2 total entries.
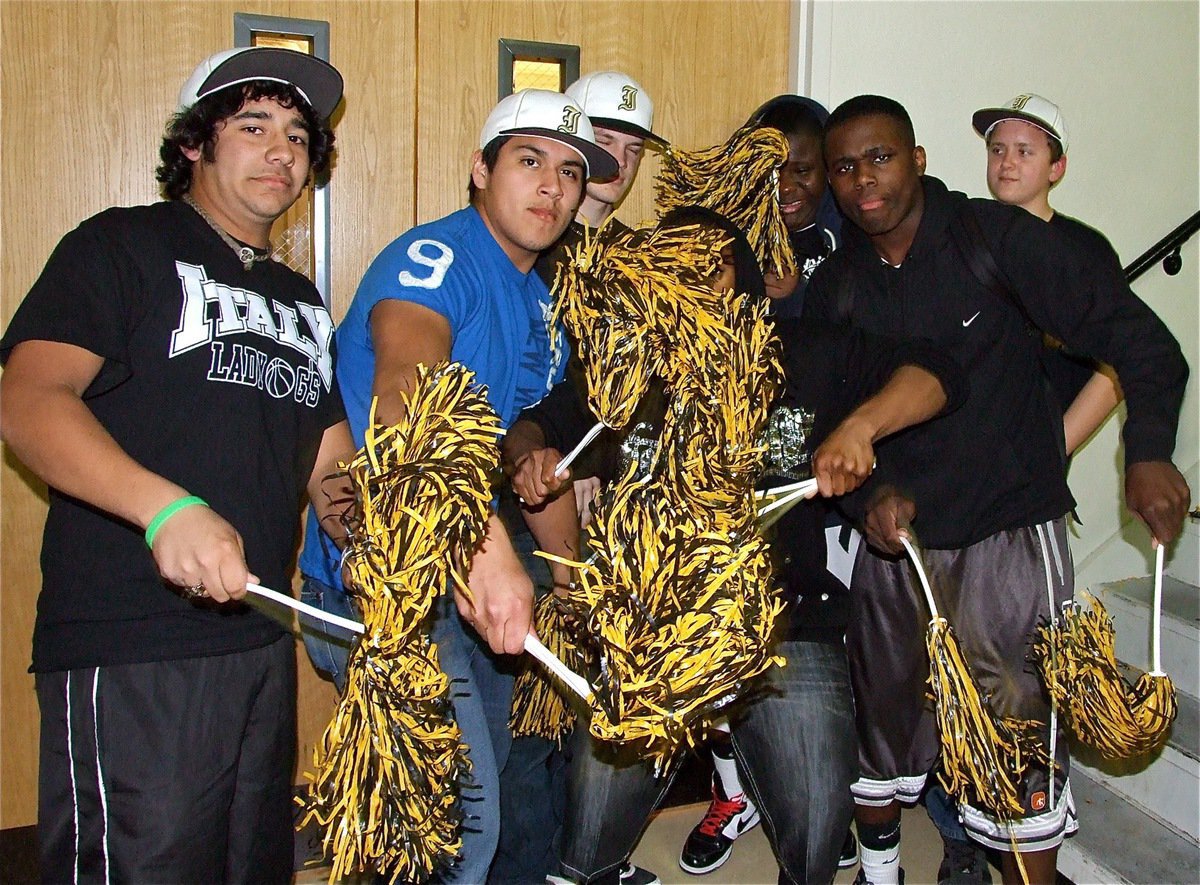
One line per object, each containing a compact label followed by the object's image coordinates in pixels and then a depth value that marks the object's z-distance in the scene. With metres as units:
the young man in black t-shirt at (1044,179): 2.36
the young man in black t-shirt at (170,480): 1.37
